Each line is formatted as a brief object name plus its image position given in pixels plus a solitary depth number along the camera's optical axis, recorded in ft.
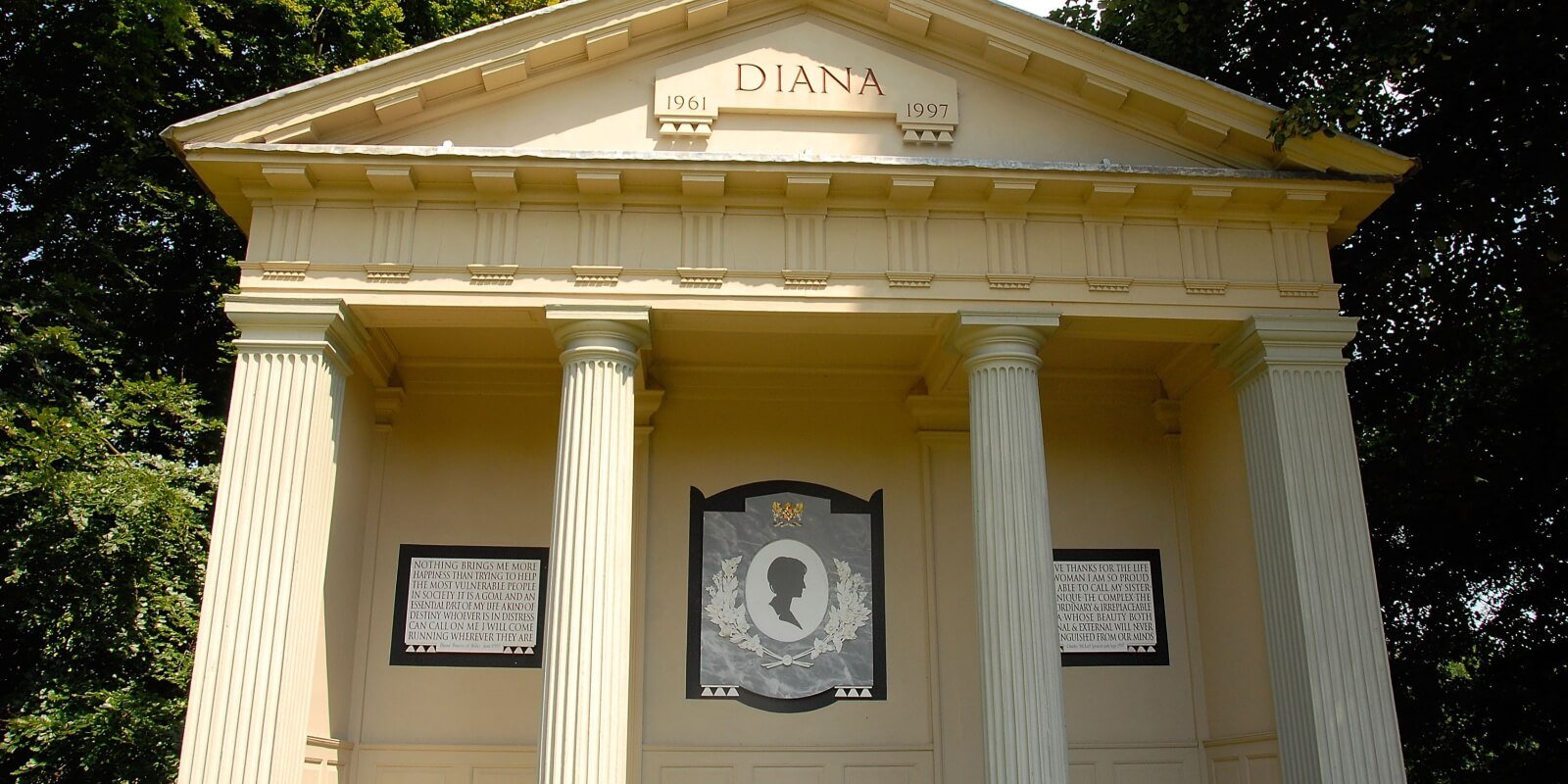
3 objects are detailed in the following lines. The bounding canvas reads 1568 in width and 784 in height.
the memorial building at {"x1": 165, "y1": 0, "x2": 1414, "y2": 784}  31.12
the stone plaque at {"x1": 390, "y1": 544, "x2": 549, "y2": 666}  38.88
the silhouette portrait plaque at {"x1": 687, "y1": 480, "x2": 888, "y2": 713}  39.37
